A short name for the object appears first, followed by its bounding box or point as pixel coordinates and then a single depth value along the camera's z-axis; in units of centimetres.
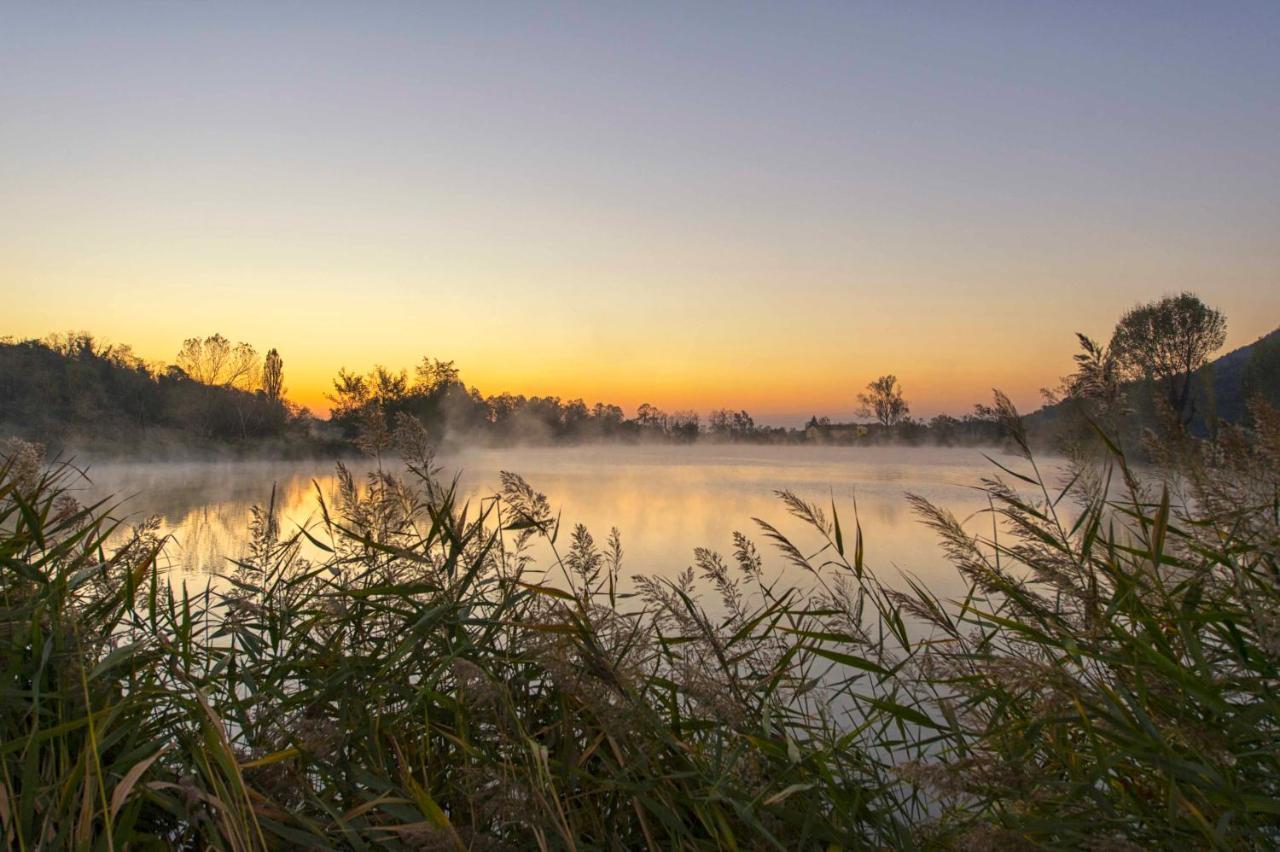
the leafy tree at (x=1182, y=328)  3312
